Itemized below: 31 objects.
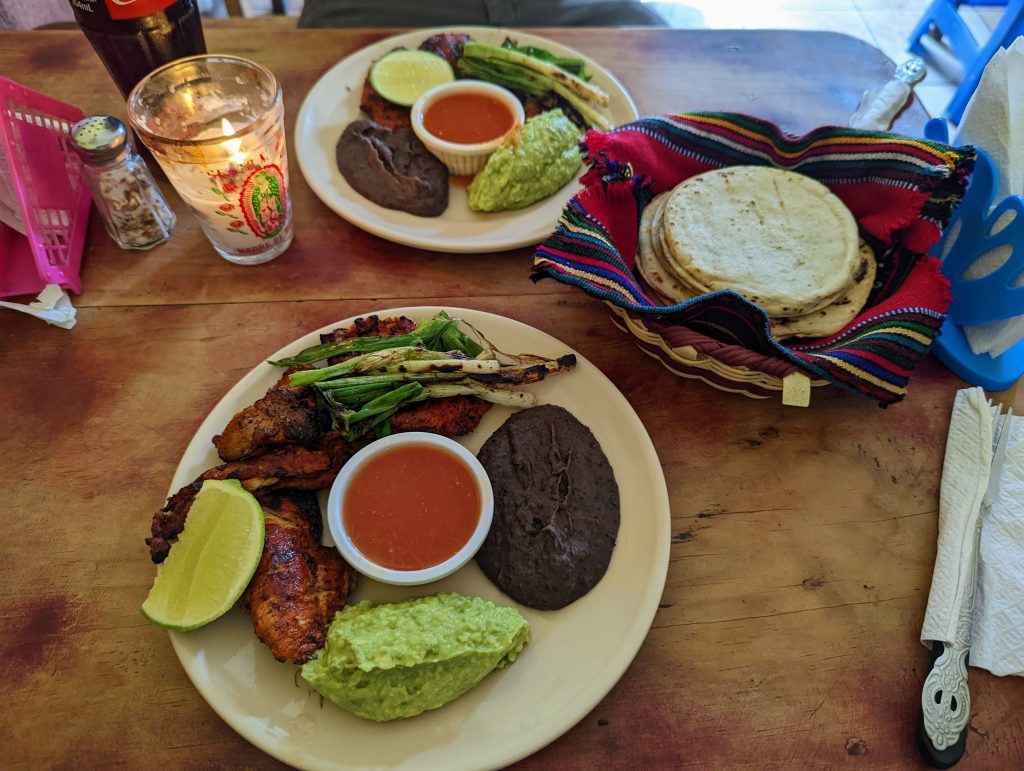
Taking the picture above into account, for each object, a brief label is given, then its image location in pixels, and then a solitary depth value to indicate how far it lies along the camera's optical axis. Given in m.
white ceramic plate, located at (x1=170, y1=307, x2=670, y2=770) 0.35
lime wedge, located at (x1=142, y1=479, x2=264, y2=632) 0.36
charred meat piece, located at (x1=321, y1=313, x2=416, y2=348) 0.46
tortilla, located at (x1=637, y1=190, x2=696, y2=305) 0.47
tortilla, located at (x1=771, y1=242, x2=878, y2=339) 0.46
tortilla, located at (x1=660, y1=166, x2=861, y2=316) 0.46
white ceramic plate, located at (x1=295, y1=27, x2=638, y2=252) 0.53
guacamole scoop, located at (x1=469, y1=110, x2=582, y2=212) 0.54
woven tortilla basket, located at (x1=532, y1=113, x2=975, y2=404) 0.42
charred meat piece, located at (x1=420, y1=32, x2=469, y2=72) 0.64
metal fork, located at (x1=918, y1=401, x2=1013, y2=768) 0.36
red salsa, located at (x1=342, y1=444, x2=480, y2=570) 0.39
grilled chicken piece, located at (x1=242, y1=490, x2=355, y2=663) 0.36
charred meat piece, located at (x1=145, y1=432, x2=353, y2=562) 0.39
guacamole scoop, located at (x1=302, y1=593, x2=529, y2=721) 0.34
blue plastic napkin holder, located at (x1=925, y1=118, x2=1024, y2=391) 0.44
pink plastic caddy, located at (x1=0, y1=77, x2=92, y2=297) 0.47
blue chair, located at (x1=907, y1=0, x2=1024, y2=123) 0.69
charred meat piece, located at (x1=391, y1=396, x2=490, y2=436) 0.44
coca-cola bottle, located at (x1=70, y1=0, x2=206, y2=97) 0.49
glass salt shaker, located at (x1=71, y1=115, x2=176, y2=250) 0.47
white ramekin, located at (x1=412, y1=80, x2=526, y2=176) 0.56
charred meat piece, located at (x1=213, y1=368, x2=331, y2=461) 0.41
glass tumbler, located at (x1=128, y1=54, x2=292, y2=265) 0.45
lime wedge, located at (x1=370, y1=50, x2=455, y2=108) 0.60
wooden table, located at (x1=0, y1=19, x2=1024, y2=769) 0.37
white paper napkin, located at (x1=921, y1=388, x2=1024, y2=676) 0.39
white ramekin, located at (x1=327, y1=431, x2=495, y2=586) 0.38
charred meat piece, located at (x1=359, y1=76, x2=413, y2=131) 0.60
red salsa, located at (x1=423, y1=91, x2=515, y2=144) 0.58
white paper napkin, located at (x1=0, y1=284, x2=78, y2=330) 0.49
